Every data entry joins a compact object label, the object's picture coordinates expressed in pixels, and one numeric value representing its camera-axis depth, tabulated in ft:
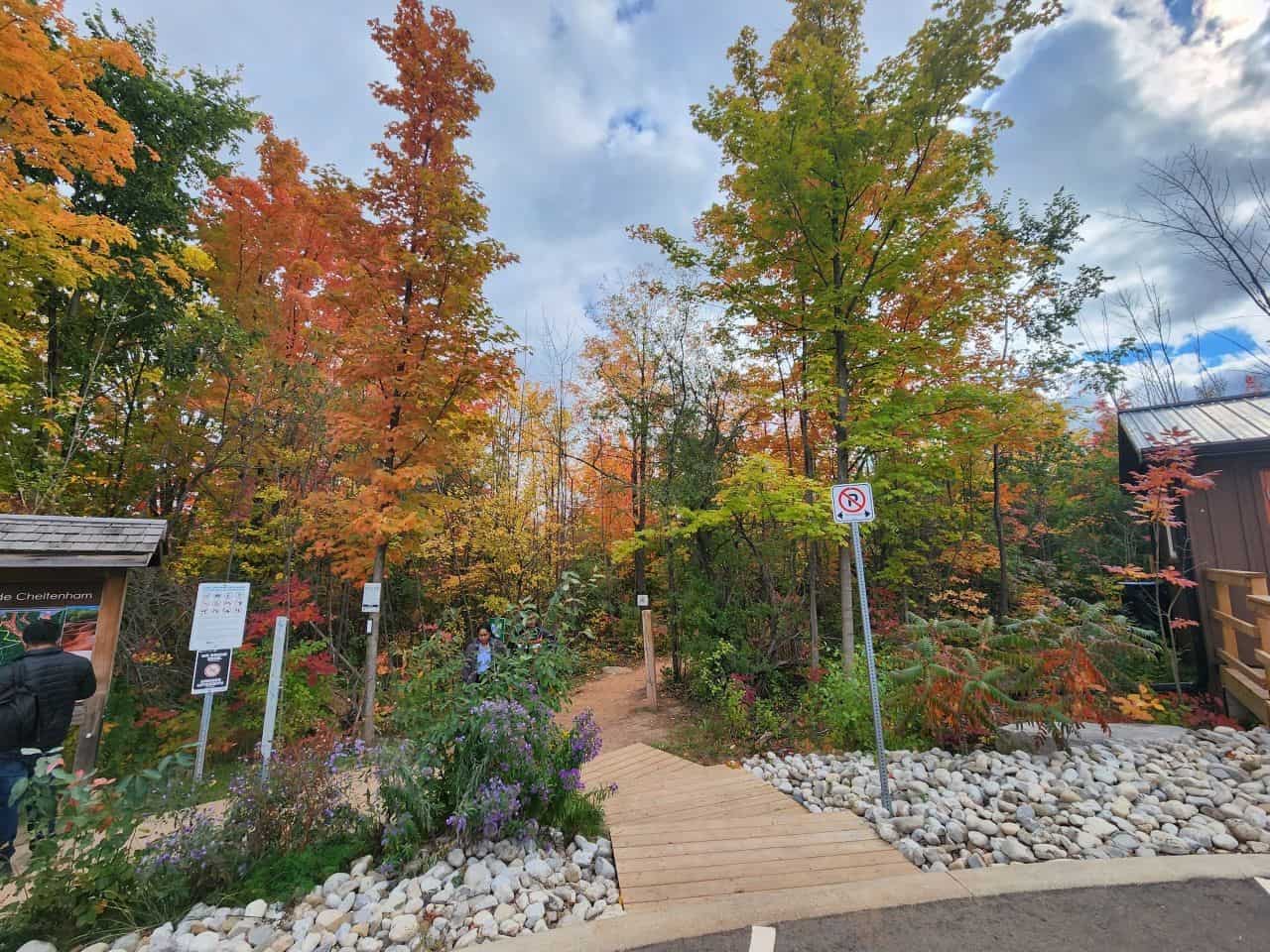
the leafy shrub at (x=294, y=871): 8.04
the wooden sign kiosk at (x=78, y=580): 13.73
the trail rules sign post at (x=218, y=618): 13.50
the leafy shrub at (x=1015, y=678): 13.01
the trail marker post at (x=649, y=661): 25.30
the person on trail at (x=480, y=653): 11.48
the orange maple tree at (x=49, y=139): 16.93
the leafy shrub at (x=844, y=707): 16.16
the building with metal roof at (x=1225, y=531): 17.70
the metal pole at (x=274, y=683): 13.71
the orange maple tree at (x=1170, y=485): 18.07
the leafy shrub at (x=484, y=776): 8.95
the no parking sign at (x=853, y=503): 11.83
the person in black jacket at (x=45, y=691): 11.00
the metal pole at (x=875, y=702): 10.61
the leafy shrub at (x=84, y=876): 7.31
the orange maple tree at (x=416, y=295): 20.13
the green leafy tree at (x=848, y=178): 17.70
